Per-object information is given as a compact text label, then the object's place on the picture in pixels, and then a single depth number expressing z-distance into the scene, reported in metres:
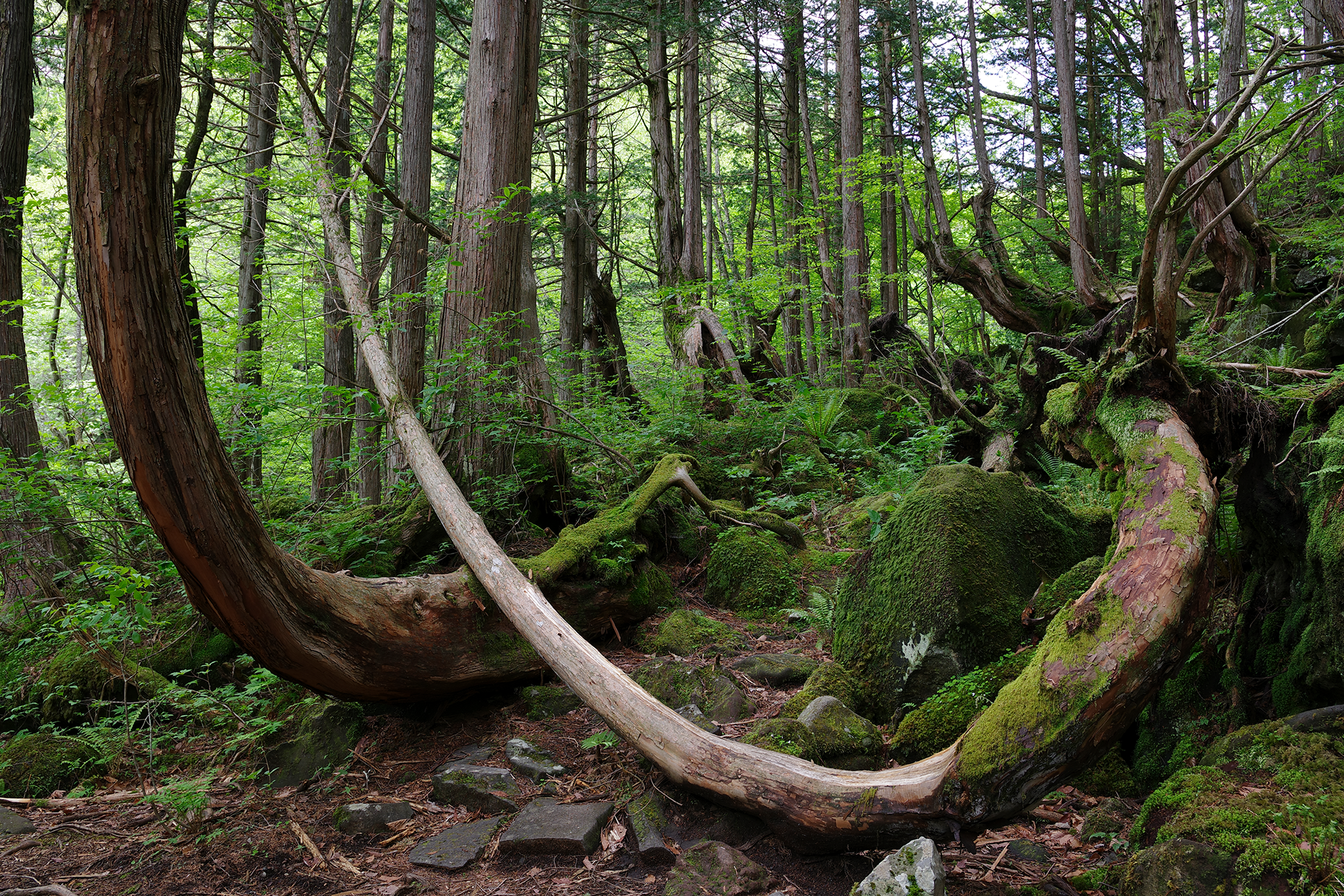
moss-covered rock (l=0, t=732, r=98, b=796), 4.51
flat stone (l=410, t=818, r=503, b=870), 3.46
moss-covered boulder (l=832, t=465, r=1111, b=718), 4.26
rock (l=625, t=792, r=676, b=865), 3.34
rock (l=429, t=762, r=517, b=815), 3.96
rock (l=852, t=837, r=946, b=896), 2.56
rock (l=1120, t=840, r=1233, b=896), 2.46
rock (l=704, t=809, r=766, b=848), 3.37
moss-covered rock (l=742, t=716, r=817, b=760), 3.60
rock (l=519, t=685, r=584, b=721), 4.92
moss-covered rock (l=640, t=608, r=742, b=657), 5.54
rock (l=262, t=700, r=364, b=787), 4.43
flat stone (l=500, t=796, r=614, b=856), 3.47
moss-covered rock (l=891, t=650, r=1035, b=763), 3.79
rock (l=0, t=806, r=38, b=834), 3.93
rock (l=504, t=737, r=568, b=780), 4.18
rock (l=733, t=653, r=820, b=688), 4.89
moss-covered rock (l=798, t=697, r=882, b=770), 3.67
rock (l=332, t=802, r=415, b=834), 3.79
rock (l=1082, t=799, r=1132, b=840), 3.22
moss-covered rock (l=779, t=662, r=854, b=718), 4.23
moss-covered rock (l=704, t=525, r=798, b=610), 6.44
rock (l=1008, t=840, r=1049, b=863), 3.12
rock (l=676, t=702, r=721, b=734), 4.11
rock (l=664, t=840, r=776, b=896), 3.01
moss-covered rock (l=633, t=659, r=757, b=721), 4.43
